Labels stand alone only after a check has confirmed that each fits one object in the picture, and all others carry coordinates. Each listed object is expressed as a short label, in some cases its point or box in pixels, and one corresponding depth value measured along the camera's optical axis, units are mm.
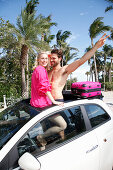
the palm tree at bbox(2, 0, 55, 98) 8336
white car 1118
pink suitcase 2051
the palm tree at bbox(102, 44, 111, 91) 28920
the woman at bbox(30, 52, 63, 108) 1563
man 1717
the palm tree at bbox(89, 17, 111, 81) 12721
